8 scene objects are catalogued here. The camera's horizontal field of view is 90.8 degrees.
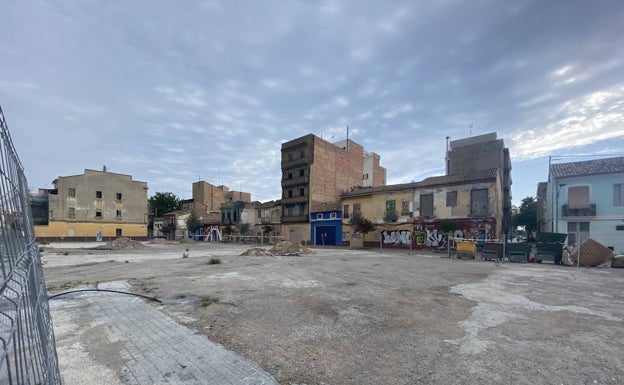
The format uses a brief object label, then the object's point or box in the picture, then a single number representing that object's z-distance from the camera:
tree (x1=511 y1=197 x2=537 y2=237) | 43.52
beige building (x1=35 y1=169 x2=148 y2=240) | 48.97
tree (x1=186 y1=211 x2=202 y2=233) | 59.34
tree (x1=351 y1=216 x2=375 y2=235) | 32.91
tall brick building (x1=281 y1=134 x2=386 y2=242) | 44.59
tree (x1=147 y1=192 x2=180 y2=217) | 75.38
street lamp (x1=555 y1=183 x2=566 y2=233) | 25.80
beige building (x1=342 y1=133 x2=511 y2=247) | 28.20
